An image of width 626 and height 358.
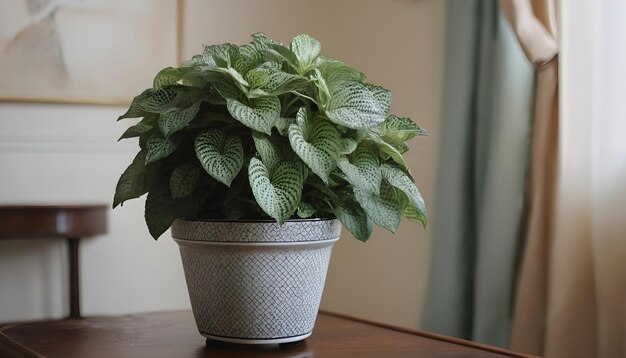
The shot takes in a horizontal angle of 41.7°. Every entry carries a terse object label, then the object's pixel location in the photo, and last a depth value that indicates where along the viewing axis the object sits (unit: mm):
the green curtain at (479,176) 2123
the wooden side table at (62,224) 2344
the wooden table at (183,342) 1184
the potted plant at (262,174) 1111
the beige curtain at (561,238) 1806
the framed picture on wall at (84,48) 2564
